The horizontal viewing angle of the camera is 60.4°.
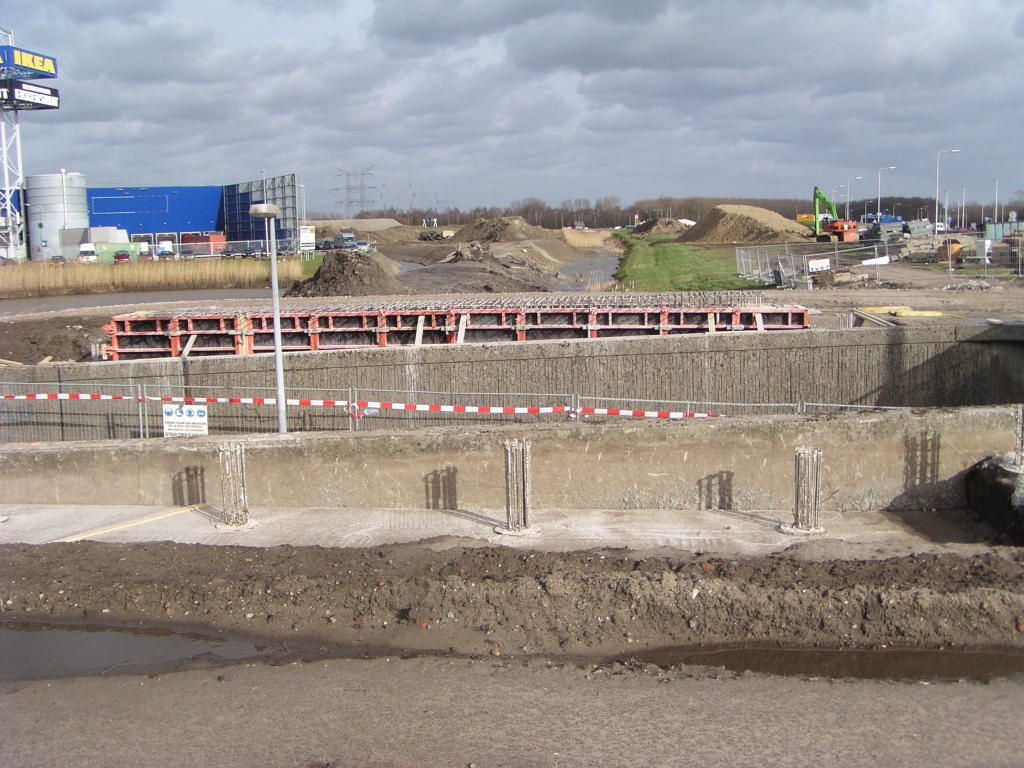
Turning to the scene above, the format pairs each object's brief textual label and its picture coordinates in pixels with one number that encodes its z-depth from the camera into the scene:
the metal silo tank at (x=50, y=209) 67.50
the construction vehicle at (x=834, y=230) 62.16
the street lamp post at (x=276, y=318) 11.56
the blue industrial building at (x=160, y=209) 73.31
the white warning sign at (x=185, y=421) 13.26
